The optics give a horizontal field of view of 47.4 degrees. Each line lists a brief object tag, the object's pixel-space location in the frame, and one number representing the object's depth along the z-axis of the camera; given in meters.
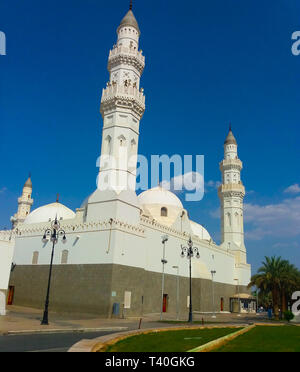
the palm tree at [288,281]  34.31
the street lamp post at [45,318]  17.47
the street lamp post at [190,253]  23.60
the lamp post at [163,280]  31.16
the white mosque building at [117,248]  26.83
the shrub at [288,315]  29.61
